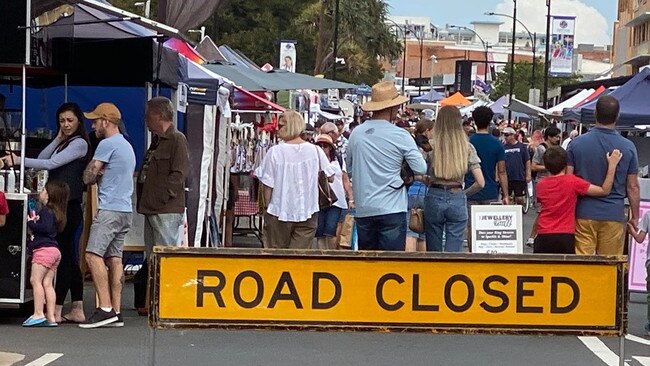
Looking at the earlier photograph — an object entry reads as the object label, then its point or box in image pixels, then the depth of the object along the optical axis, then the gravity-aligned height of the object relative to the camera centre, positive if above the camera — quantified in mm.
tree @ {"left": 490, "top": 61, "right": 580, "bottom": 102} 112312 +6960
